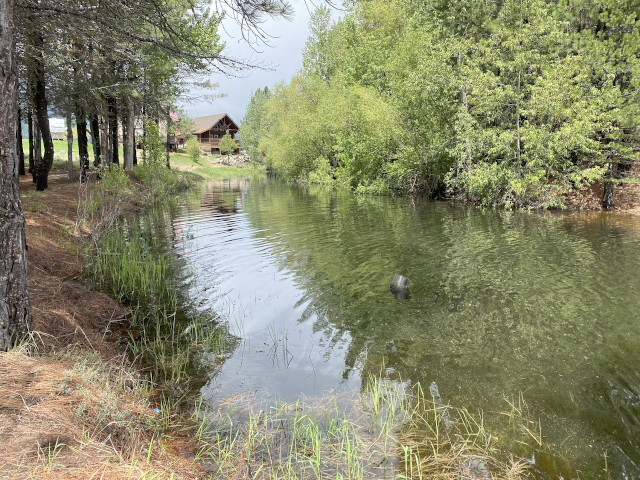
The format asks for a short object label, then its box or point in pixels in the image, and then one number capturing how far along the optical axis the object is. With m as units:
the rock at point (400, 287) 8.19
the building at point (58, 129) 60.47
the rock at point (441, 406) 4.20
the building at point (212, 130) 87.25
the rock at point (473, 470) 3.45
